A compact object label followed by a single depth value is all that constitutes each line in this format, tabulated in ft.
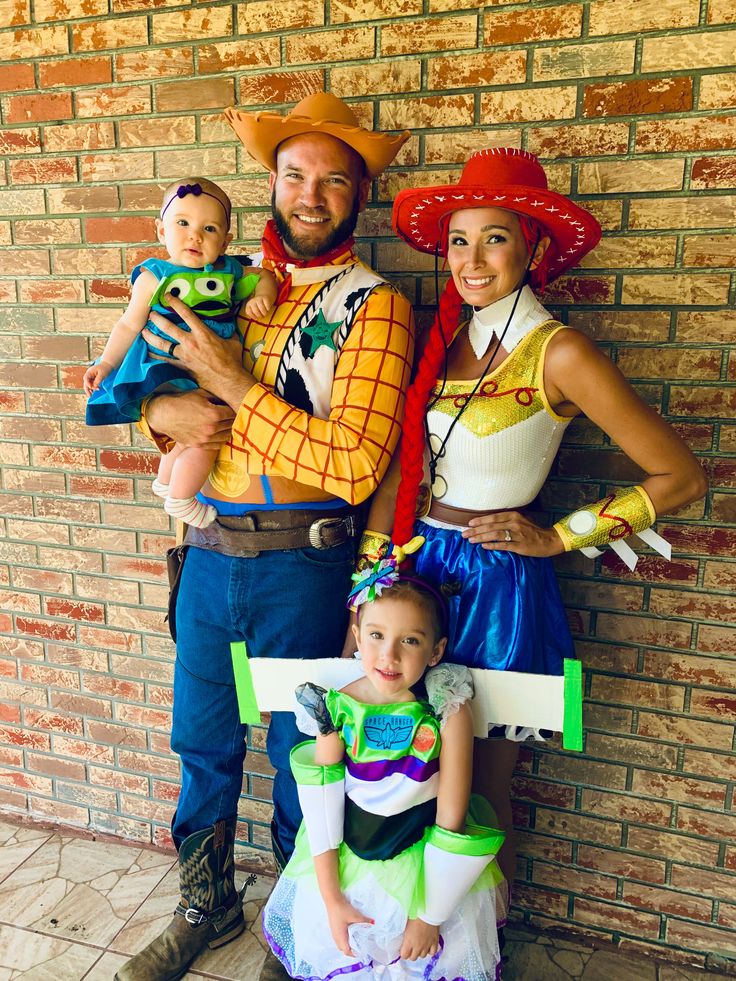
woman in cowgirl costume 5.77
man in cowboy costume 6.00
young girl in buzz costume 5.53
